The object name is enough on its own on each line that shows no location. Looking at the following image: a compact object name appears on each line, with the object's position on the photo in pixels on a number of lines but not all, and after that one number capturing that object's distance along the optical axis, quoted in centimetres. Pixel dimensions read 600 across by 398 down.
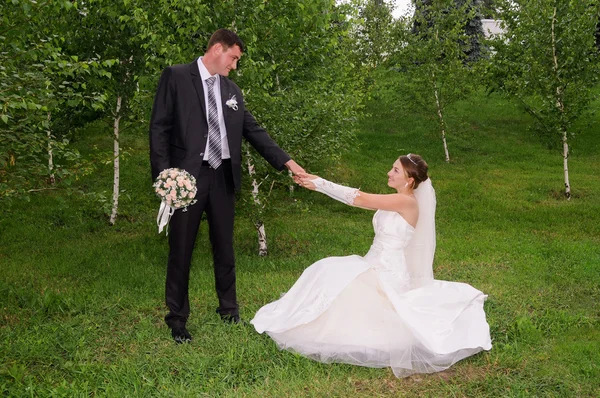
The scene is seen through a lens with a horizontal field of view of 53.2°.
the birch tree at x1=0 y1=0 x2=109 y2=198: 657
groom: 583
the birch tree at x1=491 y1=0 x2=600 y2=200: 1672
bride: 566
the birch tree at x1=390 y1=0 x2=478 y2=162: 2188
